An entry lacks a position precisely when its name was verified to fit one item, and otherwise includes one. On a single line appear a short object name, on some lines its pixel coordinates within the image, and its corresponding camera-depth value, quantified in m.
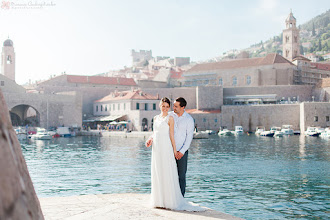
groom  5.25
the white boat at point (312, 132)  42.06
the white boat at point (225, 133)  45.62
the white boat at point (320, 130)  42.84
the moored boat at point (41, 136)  37.84
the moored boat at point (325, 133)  39.76
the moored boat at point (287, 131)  44.84
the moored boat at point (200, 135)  39.09
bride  4.94
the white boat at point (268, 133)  43.66
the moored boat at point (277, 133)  42.27
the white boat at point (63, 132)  43.78
